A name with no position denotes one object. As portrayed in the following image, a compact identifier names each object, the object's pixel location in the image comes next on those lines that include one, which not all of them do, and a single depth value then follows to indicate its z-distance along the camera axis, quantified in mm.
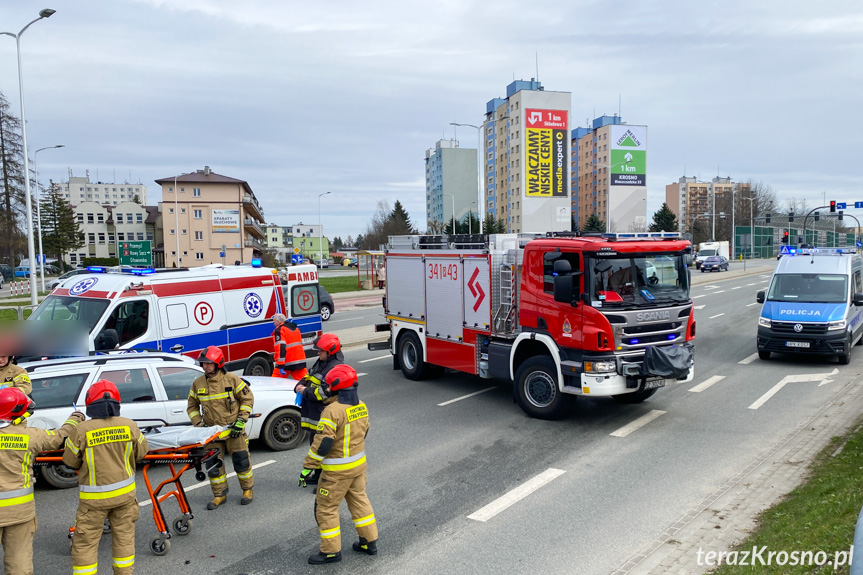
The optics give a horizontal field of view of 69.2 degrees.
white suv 7492
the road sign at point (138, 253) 30203
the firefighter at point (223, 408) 6648
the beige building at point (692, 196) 117088
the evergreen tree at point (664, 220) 82875
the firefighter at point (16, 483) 4594
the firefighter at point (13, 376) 6934
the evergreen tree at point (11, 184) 49438
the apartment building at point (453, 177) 133875
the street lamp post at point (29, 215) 25644
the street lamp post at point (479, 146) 31825
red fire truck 8914
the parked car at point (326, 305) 25406
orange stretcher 5691
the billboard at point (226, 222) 65369
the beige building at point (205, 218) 65938
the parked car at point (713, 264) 53750
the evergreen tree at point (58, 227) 74750
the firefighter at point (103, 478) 4875
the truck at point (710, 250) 56934
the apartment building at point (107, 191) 158600
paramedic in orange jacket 10914
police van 13477
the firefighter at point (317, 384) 5673
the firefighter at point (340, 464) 5250
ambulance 10781
